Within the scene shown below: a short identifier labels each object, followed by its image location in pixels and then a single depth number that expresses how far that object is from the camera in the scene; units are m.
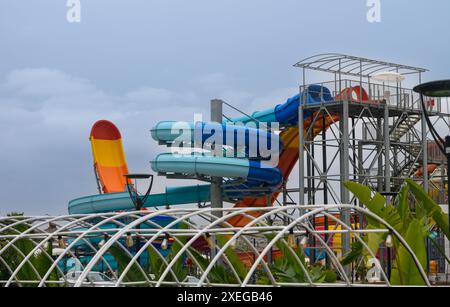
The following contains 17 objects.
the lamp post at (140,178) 26.54
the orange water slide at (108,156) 50.25
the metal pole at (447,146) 11.98
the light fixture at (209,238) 16.32
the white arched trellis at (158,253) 14.73
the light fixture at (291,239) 14.84
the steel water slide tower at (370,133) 36.94
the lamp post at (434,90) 13.68
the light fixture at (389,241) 14.83
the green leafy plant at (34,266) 21.95
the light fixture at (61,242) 20.06
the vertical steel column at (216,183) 38.75
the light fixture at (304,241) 15.77
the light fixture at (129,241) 17.10
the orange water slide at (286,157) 40.97
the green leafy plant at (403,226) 16.09
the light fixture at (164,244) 17.40
